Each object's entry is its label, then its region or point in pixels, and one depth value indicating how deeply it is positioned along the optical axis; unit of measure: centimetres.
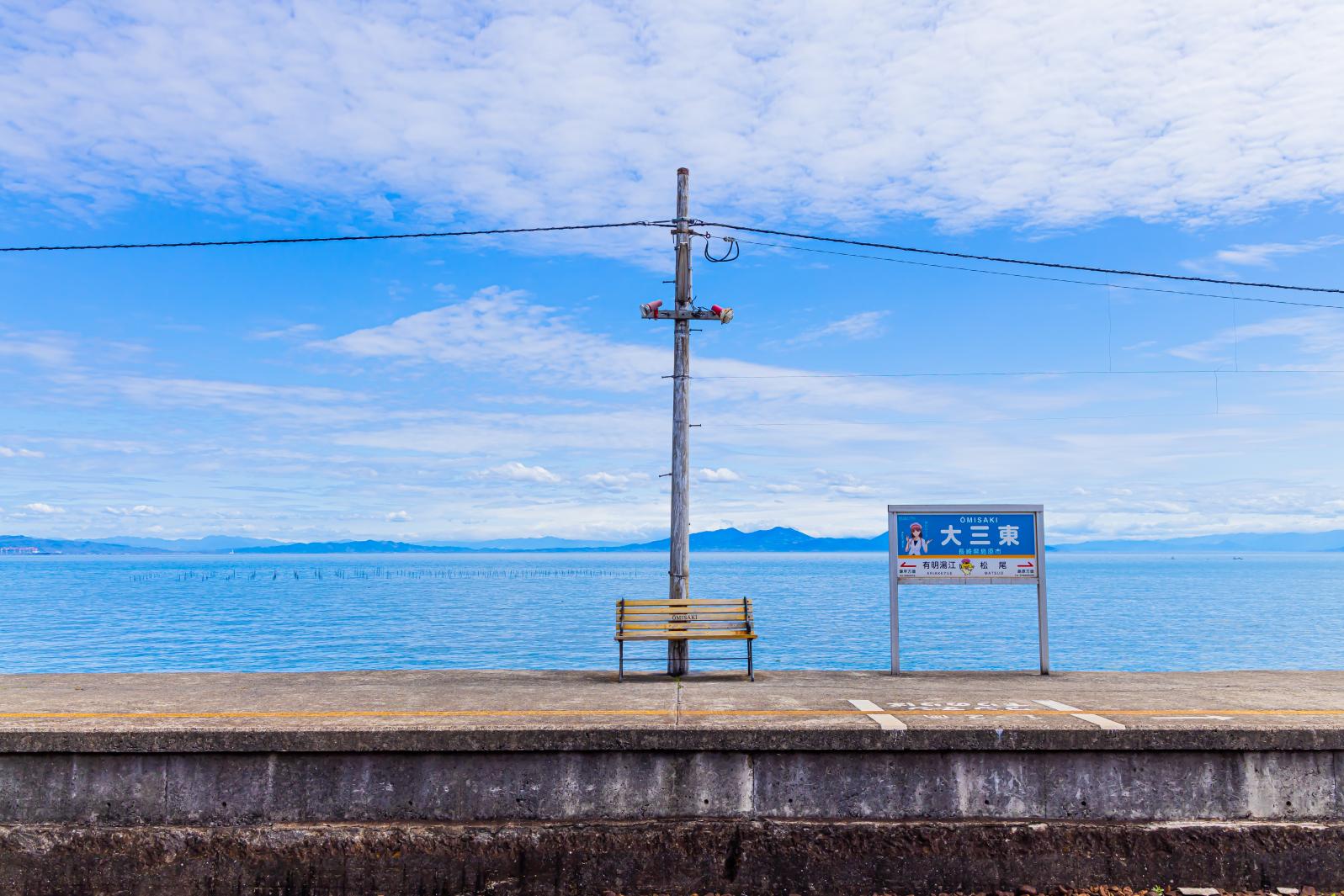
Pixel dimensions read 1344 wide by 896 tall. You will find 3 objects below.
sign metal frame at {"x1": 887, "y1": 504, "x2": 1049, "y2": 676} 1074
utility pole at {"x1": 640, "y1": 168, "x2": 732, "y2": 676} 1116
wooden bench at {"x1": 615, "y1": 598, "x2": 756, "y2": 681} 1023
